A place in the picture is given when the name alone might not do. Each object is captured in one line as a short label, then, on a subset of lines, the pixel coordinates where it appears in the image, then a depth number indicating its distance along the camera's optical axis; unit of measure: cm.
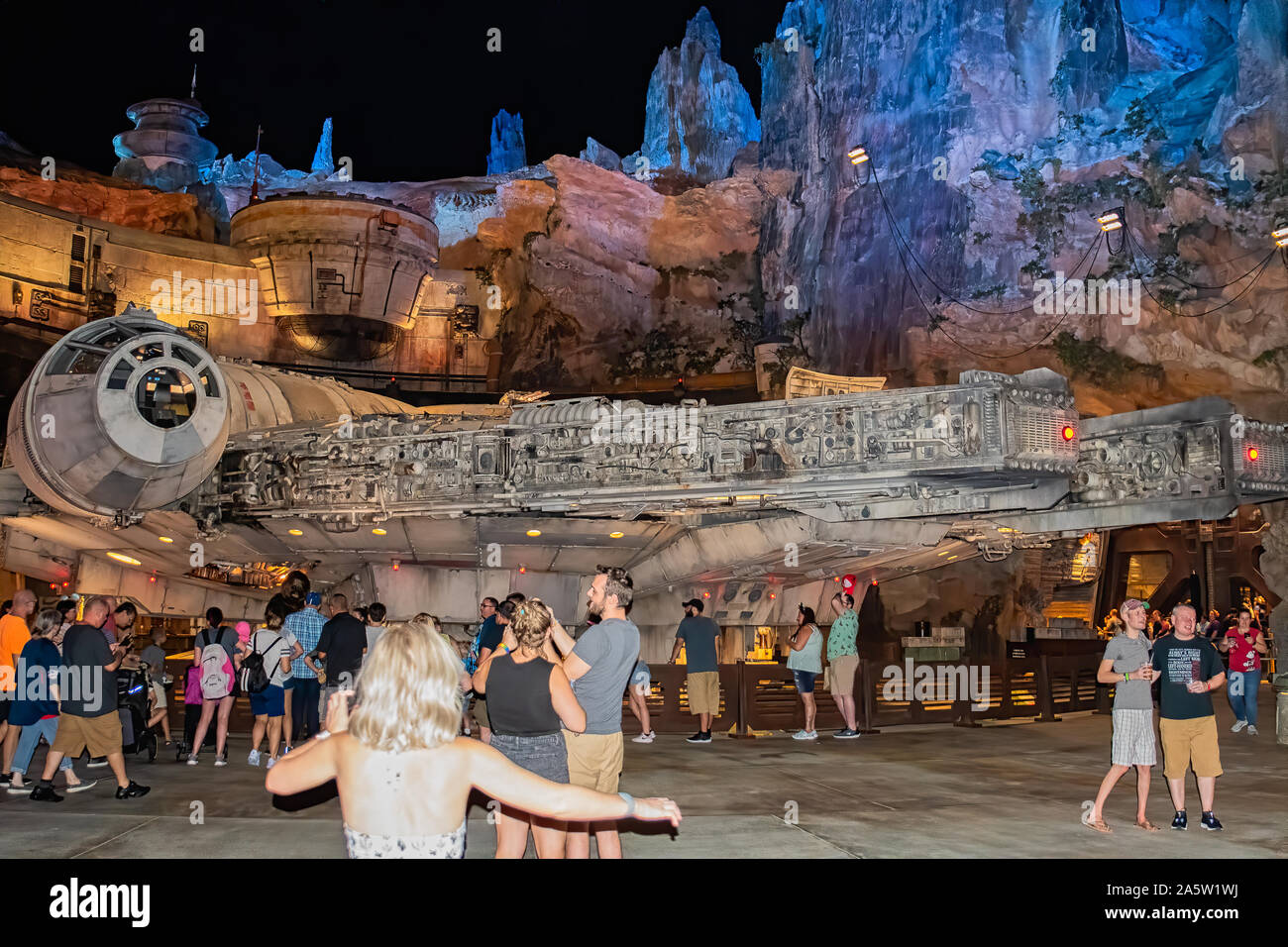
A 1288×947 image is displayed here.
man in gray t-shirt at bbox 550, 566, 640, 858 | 737
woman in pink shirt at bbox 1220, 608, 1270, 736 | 1688
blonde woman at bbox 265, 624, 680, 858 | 389
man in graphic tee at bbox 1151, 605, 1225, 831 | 957
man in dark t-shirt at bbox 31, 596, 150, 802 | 1045
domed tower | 5928
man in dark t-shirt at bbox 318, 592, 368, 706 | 1266
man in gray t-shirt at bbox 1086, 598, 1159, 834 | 955
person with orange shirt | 1148
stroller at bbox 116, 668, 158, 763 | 1357
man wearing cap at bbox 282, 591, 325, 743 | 1342
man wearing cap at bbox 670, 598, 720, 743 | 1591
